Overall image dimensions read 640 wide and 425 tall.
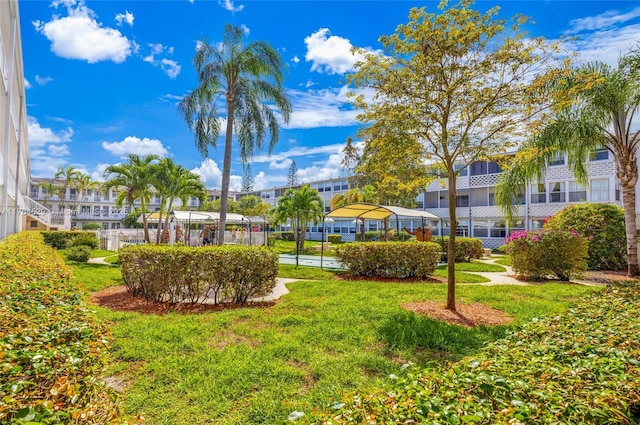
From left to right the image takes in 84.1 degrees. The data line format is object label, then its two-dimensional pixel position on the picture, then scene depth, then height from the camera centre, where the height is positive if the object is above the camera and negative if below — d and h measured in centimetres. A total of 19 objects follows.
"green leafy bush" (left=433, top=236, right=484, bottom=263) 1792 -108
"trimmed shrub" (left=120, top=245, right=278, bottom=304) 750 -104
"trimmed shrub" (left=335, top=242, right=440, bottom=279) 1184 -109
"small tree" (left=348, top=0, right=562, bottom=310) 649 +269
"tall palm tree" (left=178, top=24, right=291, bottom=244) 1327 +499
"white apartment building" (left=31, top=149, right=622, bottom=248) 2542 +232
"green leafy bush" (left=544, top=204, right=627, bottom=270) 1348 -20
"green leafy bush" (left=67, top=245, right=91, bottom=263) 1551 -138
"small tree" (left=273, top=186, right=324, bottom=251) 2716 +151
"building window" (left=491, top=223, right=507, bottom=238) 2998 -22
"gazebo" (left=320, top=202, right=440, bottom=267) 1463 +64
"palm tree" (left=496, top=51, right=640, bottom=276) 1048 +303
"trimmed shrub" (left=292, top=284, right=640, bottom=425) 189 -100
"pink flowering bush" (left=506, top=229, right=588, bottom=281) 1155 -88
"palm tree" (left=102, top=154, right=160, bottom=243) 2191 +307
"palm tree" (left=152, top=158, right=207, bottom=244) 2247 +276
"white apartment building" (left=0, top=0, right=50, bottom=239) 1294 +510
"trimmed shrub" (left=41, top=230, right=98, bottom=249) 2027 -94
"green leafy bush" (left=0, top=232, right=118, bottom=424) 153 -75
